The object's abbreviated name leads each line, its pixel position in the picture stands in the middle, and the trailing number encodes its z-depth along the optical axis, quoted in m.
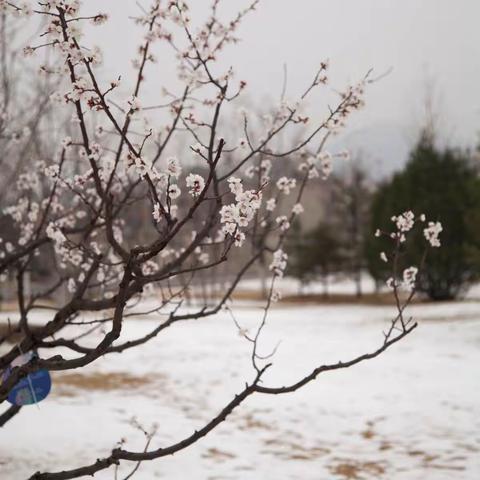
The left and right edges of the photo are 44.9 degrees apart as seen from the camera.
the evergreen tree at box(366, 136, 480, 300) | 19.86
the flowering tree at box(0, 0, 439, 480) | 2.47
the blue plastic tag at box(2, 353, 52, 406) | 3.35
